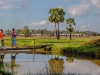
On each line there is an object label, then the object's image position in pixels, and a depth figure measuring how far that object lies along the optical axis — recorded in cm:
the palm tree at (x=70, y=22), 7312
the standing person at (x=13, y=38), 2265
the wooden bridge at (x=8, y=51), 2055
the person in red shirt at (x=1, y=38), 2194
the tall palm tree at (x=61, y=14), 6924
